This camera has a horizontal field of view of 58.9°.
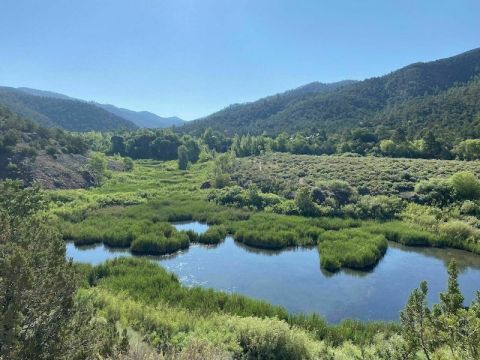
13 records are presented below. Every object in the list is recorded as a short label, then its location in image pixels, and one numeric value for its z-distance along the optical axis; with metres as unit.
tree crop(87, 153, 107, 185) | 81.94
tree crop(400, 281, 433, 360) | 8.55
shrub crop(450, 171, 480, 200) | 49.31
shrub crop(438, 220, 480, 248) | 37.84
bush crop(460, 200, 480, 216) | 44.67
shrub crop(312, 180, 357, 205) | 54.85
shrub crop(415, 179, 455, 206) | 50.31
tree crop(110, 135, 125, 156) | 142.75
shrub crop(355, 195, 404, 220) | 48.50
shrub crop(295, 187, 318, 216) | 50.73
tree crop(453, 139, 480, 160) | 78.75
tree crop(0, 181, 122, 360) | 9.99
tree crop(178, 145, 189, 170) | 109.00
